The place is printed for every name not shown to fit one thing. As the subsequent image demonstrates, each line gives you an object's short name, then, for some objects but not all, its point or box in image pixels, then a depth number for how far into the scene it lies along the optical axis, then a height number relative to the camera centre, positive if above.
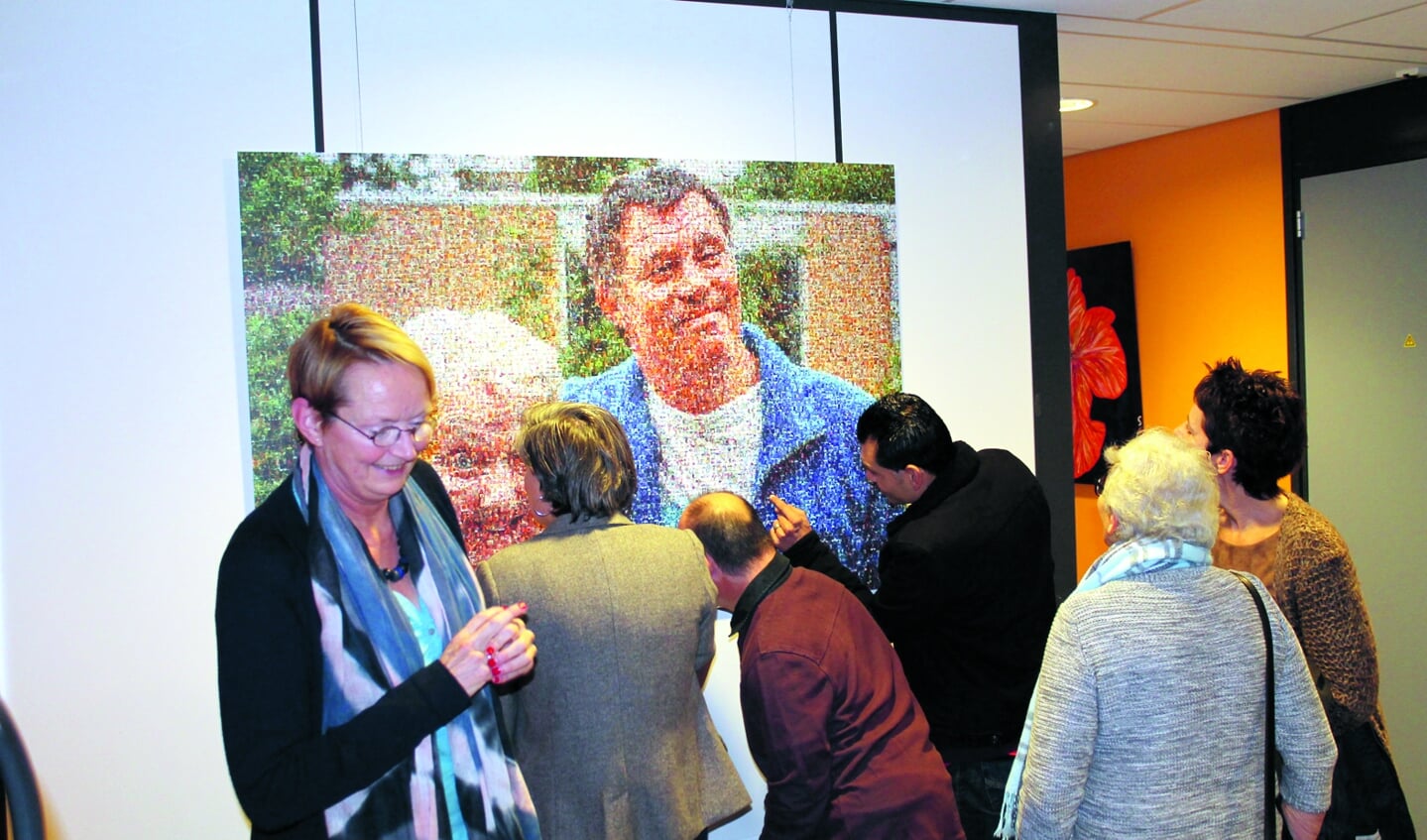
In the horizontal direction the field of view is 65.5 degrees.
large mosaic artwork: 2.45 +0.28
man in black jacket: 2.50 -0.44
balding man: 2.00 -0.57
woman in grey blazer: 1.98 -0.43
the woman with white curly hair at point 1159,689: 1.84 -0.50
